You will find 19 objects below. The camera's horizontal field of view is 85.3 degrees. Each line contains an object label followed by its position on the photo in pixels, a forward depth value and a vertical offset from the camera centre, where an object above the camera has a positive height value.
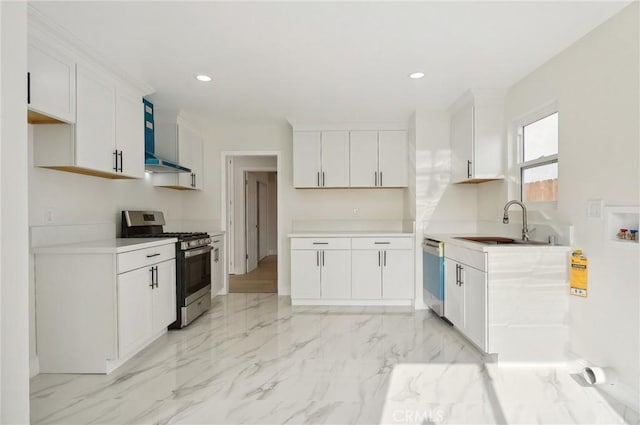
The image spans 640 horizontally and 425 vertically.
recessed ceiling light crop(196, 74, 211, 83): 3.05 +1.21
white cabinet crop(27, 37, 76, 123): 2.17 +0.86
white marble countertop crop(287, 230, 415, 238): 4.17 -0.28
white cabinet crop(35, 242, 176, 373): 2.47 -0.69
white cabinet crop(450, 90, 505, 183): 3.48 +0.78
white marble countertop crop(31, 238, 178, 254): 2.46 -0.25
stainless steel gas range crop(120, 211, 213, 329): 3.44 -0.51
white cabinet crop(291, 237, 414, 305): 4.18 -0.72
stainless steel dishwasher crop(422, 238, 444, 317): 3.55 -0.69
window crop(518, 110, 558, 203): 2.84 +0.45
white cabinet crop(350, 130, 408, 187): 4.51 +0.70
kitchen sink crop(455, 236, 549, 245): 3.24 -0.28
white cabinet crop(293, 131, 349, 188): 4.55 +0.69
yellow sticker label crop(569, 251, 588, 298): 2.39 -0.45
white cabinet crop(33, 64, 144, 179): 2.50 +0.62
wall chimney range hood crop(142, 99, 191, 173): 3.56 +0.81
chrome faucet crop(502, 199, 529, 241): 2.93 -0.08
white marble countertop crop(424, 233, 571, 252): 2.58 -0.28
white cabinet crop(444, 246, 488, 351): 2.70 -0.72
